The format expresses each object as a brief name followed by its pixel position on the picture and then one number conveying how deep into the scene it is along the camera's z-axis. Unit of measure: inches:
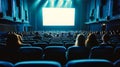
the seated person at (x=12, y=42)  74.7
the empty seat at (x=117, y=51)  66.9
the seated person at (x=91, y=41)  89.8
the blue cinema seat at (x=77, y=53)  70.9
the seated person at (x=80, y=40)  88.7
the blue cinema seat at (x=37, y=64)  31.5
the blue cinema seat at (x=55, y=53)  70.6
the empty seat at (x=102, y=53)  63.2
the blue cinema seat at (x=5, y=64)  32.4
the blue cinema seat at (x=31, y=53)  64.9
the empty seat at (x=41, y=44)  109.7
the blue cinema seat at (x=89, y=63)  32.3
